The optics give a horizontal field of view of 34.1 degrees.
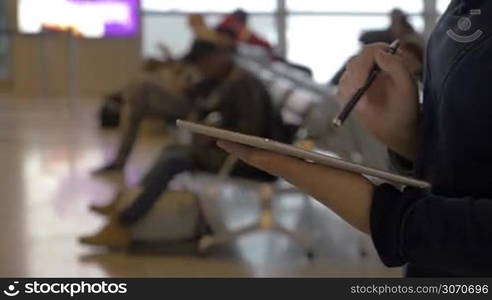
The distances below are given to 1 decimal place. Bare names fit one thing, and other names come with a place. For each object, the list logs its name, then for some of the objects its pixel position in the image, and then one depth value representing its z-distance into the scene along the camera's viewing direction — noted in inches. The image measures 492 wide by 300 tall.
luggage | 185.3
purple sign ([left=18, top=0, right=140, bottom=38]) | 538.9
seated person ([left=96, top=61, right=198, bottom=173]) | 295.6
